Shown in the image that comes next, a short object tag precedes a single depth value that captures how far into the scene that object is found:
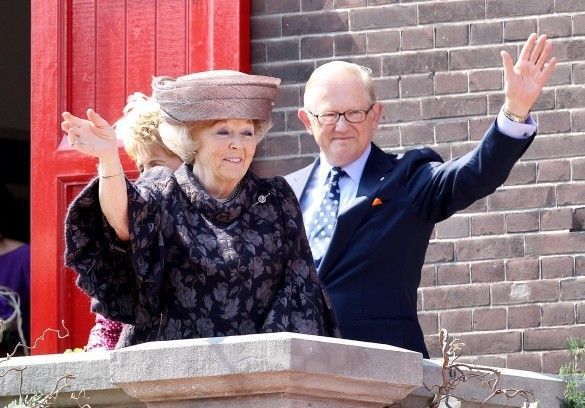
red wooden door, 14.14
